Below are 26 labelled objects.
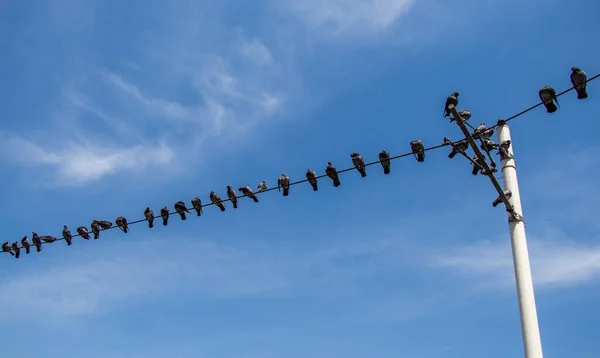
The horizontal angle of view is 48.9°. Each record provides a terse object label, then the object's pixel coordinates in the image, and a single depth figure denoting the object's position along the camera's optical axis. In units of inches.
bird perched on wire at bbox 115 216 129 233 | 651.5
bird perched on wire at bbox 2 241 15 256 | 729.0
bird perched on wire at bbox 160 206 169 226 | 657.0
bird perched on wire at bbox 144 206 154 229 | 648.3
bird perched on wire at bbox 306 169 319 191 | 530.0
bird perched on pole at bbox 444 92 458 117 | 366.0
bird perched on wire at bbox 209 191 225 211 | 609.8
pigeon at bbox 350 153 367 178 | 518.4
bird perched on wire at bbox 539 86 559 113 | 374.0
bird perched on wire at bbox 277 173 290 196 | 590.5
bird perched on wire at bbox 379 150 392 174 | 516.1
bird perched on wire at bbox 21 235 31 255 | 698.2
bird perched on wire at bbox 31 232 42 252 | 692.7
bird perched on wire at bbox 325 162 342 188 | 536.1
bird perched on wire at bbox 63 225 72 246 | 668.3
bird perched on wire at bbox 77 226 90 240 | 666.2
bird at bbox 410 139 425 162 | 478.6
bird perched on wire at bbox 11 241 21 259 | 707.4
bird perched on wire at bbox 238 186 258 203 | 584.5
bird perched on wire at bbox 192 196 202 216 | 599.5
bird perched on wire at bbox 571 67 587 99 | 372.2
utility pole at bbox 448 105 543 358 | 302.8
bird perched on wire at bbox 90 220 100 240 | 657.0
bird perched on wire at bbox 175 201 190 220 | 591.8
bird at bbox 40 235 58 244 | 685.9
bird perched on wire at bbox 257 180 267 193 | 680.9
